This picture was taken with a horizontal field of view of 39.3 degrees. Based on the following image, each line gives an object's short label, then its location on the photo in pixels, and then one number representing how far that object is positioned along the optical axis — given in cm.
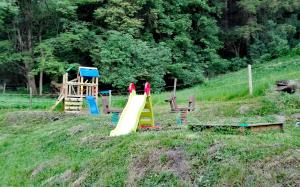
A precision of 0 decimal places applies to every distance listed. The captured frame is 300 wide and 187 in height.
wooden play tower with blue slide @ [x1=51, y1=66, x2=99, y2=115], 2037
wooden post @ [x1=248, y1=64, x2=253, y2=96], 1583
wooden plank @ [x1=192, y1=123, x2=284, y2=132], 772
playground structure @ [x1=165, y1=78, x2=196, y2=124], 1135
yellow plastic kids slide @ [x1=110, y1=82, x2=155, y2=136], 986
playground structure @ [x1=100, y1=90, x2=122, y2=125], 1265
